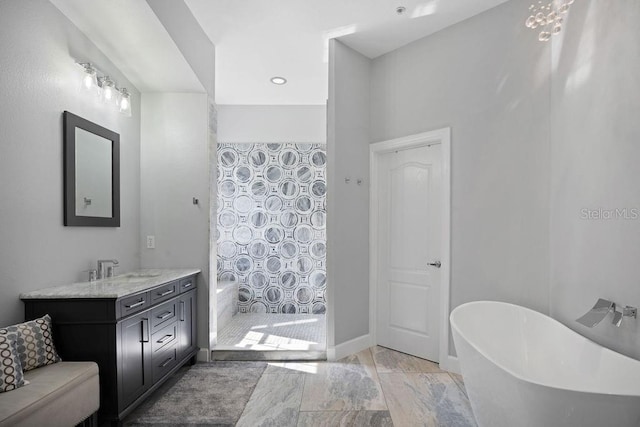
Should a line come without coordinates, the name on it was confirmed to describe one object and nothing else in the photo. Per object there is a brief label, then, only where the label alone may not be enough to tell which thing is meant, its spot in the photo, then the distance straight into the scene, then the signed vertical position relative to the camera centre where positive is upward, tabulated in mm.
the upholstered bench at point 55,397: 1516 -830
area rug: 2357 -1335
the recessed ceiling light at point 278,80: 4410 +1595
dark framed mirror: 2439 +278
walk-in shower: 5211 -197
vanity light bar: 2538 +904
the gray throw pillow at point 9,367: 1623 -696
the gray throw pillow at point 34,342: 1834 -670
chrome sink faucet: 2711 -419
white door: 3424 -369
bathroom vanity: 2102 -718
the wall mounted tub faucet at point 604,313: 1789 -504
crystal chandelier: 2098 +1462
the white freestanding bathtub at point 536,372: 1422 -788
